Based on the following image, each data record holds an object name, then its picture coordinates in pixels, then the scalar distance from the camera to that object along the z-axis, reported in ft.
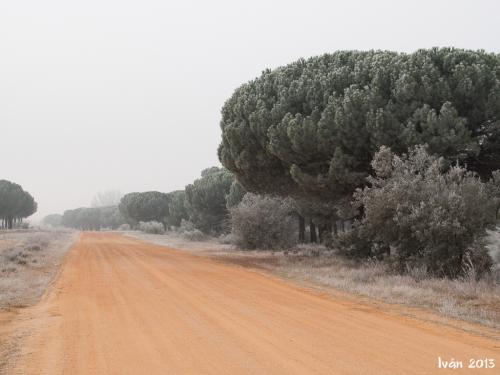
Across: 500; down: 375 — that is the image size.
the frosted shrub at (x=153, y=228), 271.67
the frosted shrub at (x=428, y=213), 53.83
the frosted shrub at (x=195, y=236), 182.19
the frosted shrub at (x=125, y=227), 396.33
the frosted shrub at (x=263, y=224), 112.47
